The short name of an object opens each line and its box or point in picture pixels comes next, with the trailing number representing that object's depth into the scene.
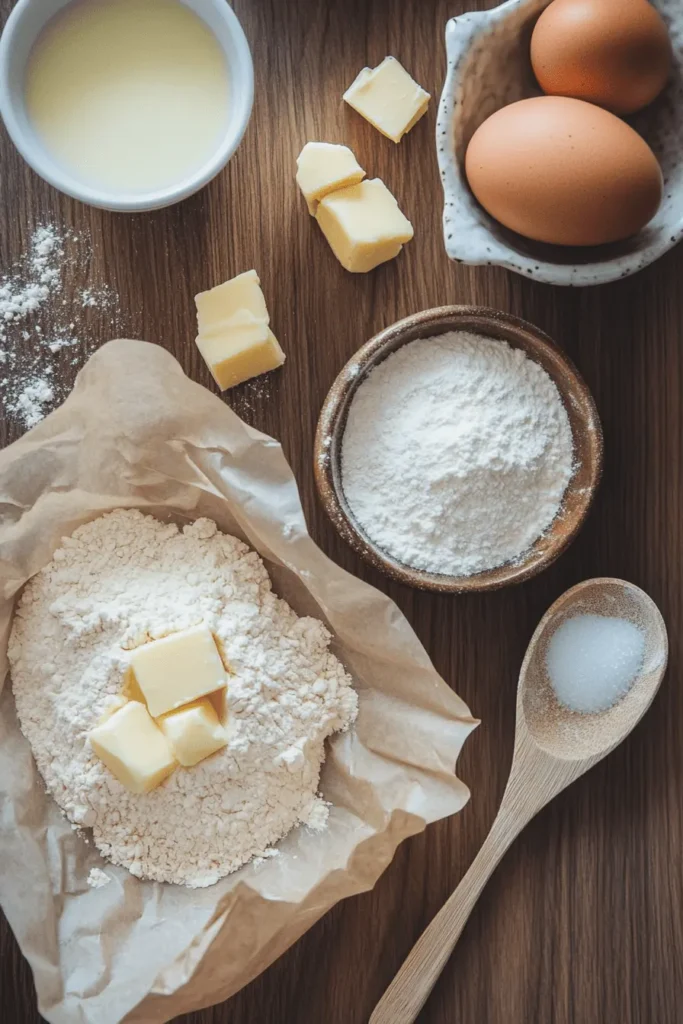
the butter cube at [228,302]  0.50
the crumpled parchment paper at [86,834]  0.47
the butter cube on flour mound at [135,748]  0.46
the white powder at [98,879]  0.48
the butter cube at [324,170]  0.50
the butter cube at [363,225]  0.50
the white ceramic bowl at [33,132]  0.47
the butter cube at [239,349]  0.50
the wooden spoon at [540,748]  0.50
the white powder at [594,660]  0.51
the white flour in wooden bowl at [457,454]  0.48
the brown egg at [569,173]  0.46
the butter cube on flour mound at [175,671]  0.46
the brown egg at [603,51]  0.46
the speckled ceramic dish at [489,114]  0.47
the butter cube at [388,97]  0.51
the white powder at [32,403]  0.50
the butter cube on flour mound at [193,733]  0.46
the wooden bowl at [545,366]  0.48
